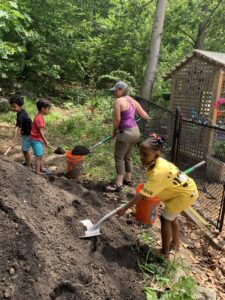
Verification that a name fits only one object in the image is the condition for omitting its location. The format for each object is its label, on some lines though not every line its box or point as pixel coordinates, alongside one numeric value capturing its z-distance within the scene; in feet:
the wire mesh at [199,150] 14.05
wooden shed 17.88
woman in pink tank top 12.64
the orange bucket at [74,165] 13.49
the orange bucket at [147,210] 9.19
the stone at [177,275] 7.86
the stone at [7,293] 6.09
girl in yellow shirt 7.91
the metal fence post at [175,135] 14.02
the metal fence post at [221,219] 10.76
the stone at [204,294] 7.49
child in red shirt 12.74
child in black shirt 13.09
